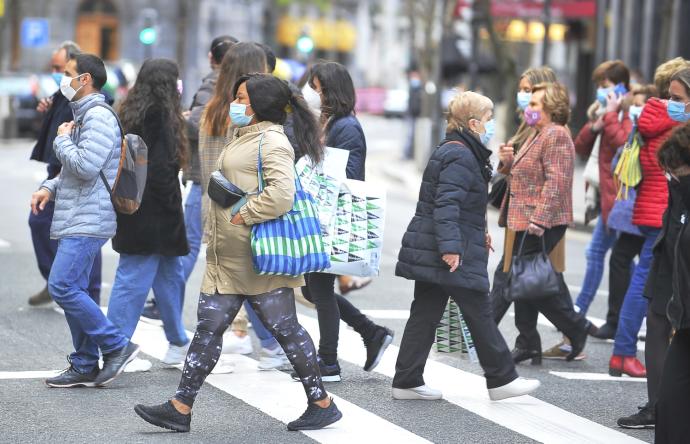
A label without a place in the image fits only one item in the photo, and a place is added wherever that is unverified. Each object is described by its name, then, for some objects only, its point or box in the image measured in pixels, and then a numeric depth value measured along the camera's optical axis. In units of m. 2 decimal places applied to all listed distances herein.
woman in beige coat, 13.16
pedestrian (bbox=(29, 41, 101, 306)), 18.70
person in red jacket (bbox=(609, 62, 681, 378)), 17.06
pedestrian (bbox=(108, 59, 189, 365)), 15.98
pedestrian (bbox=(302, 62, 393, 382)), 16.03
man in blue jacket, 14.90
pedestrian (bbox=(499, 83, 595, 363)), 17.06
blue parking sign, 77.75
